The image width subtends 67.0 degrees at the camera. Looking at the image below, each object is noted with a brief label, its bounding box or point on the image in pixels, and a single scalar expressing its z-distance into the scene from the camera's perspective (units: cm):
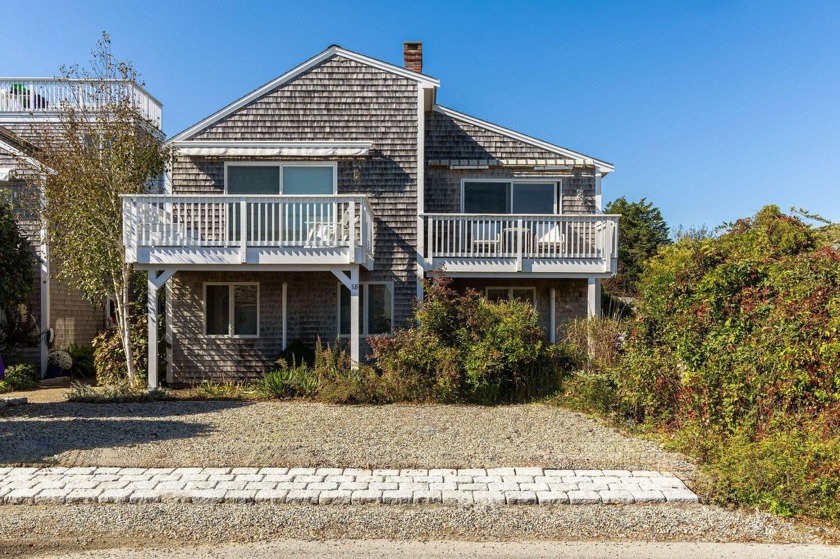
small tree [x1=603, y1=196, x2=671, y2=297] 3055
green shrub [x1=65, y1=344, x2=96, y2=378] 1580
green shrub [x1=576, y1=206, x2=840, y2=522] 594
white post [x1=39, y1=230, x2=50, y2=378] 1520
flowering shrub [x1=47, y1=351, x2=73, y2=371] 1539
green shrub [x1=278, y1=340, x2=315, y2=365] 1407
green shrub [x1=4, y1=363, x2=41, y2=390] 1351
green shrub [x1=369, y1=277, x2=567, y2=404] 1137
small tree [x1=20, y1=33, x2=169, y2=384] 1271
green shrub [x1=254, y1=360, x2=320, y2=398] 1199
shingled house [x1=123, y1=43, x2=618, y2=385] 1443
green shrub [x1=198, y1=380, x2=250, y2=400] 1231
